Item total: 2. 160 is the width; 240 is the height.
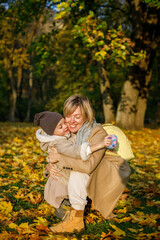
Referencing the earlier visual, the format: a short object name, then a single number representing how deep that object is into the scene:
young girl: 2.66
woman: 2.66
